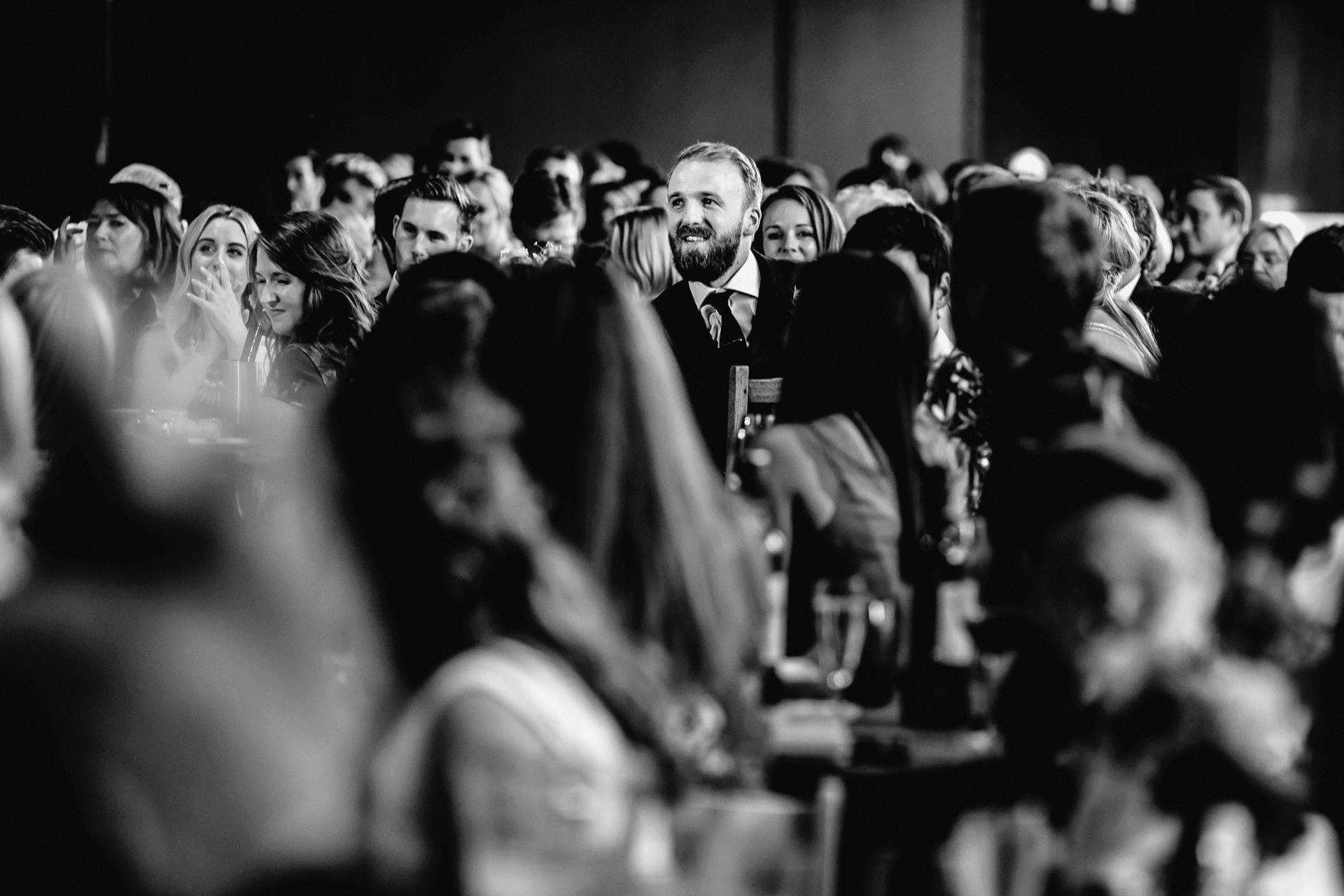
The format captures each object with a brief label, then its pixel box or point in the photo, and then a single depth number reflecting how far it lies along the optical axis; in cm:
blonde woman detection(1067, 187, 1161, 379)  841
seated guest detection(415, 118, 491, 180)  1454
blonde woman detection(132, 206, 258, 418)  1002
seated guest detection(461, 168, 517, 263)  1183
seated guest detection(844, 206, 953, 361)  857
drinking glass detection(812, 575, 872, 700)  537
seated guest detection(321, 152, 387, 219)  1421
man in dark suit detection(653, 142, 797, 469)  964
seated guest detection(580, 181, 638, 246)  1394
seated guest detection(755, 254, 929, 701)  609
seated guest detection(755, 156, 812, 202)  1402
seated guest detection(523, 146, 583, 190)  1499
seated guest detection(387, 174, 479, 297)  1037
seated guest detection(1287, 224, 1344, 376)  950
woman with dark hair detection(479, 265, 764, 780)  429
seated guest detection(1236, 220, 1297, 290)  1263
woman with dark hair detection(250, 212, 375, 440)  893
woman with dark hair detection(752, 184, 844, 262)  1106
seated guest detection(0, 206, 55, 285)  1030
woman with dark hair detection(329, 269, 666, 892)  355
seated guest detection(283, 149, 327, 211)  1567
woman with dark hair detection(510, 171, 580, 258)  1266
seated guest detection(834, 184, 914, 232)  1305
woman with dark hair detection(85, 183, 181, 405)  1123
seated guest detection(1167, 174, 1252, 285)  1298
